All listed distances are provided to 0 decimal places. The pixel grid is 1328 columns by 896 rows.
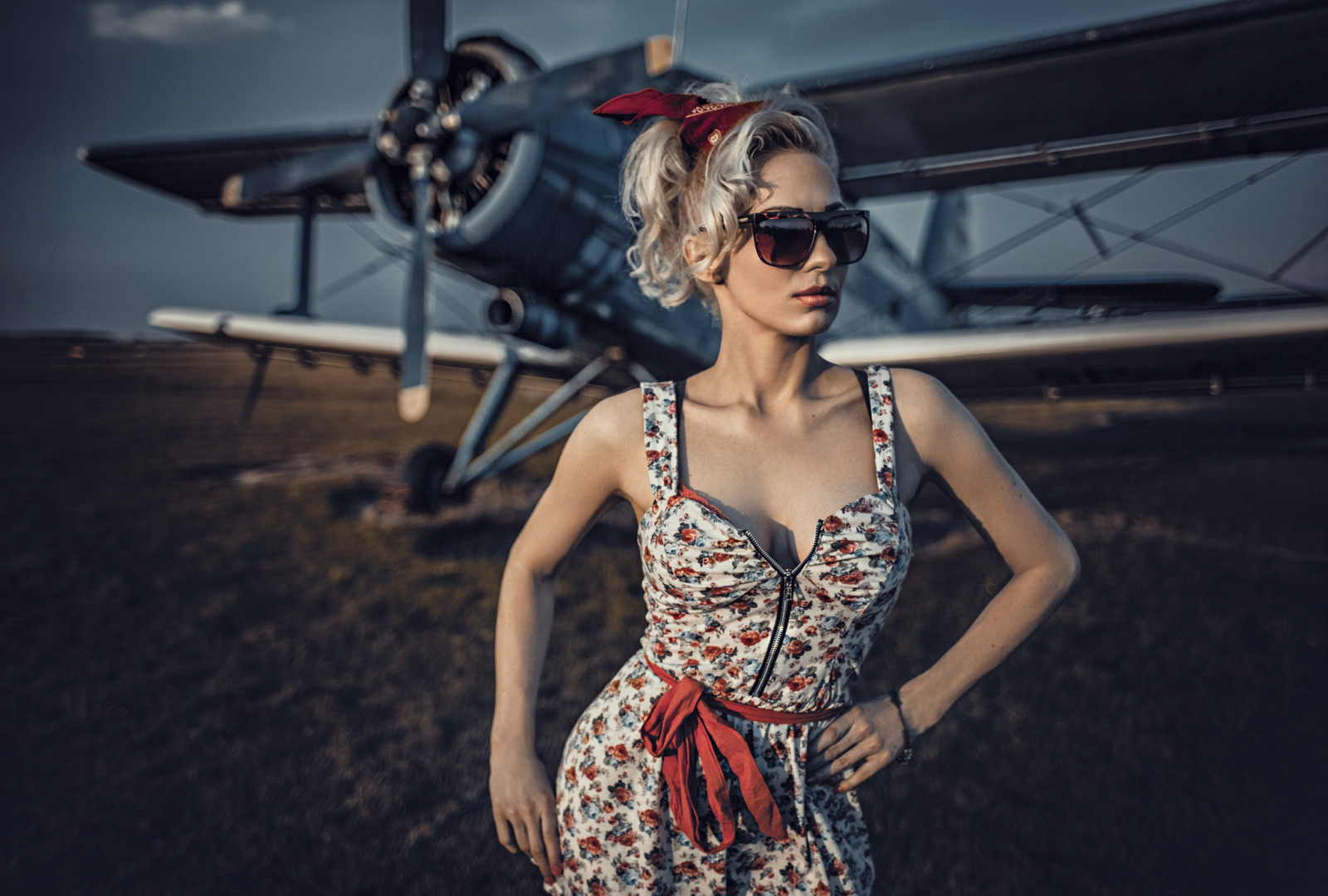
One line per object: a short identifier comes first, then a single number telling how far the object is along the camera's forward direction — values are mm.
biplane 3320
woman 799
